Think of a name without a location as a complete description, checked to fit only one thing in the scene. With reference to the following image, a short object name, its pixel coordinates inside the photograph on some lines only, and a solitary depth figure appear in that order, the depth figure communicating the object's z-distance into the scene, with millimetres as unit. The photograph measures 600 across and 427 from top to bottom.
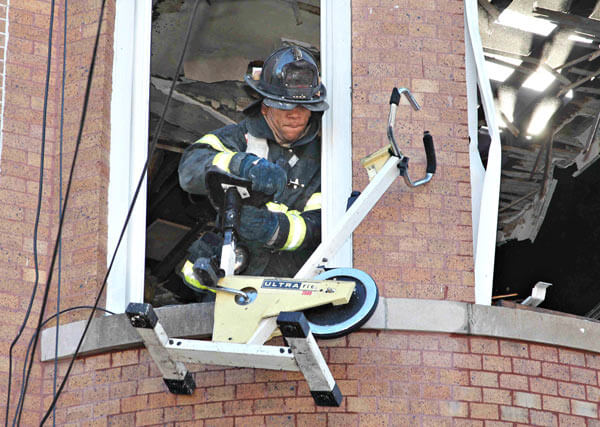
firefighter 15609
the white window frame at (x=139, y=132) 15492
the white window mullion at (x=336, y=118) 15531
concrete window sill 14484
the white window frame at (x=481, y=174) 15178
